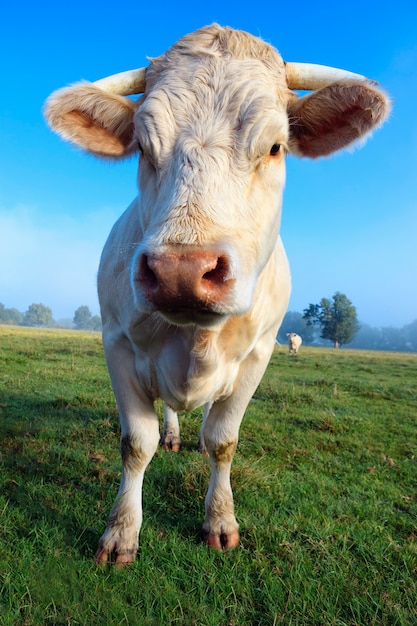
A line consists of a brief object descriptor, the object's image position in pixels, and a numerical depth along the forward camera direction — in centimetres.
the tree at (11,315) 17340
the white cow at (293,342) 2522
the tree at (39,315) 15100
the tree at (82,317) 17798
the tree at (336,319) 7869
